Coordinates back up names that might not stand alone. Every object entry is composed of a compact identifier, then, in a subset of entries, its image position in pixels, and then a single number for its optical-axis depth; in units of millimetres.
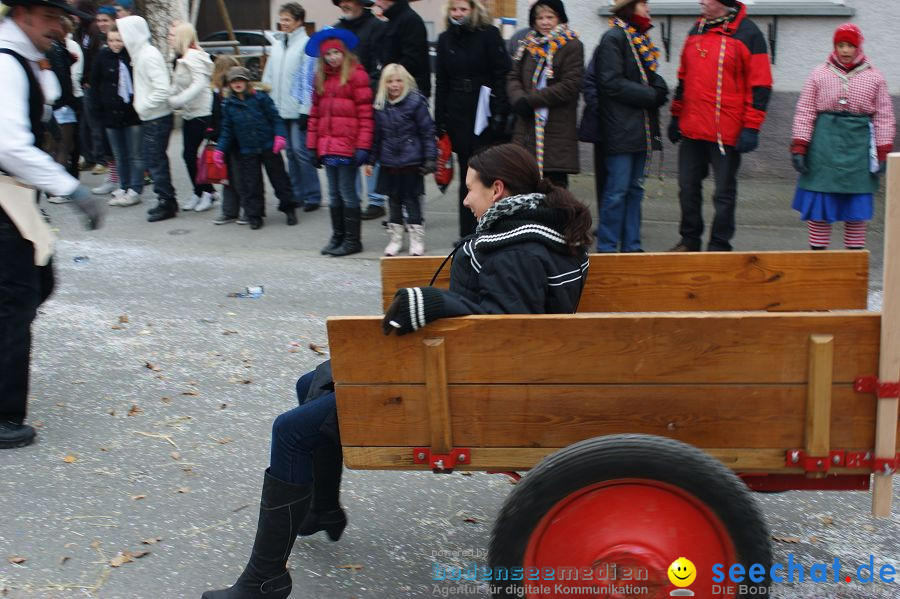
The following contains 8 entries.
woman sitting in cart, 3289
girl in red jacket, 8234
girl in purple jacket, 8109
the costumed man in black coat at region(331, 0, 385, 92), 9070
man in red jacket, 7477
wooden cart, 2803
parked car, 16788
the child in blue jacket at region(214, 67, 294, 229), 9211
